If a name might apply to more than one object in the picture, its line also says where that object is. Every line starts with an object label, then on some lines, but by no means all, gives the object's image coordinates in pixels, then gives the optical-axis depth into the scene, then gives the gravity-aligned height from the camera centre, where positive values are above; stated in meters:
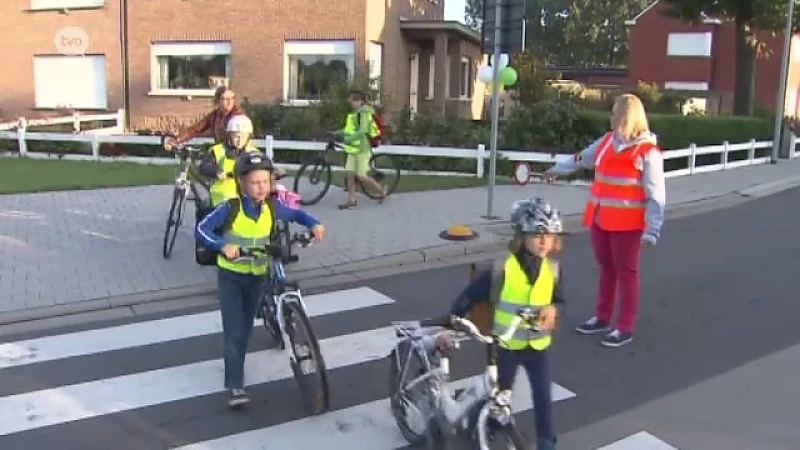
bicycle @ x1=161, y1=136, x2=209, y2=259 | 8.85 -0.89
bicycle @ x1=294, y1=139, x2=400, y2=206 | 12.51 -0.98
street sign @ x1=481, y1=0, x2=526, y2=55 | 10.82 +1.14
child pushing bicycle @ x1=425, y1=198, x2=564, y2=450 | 3.98 -0.85
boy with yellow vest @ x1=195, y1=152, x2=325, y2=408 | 4.88 -0.79
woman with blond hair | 6.16 -0.64
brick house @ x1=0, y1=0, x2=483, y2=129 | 23.48 +1.50
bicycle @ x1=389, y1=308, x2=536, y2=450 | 3.79 -1.39
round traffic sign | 8.29 -0.62
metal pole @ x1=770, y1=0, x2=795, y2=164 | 21.42 +0.66
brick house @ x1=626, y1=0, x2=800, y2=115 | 42.16 +2.82
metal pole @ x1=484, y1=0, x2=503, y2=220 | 10.89 +0.24
